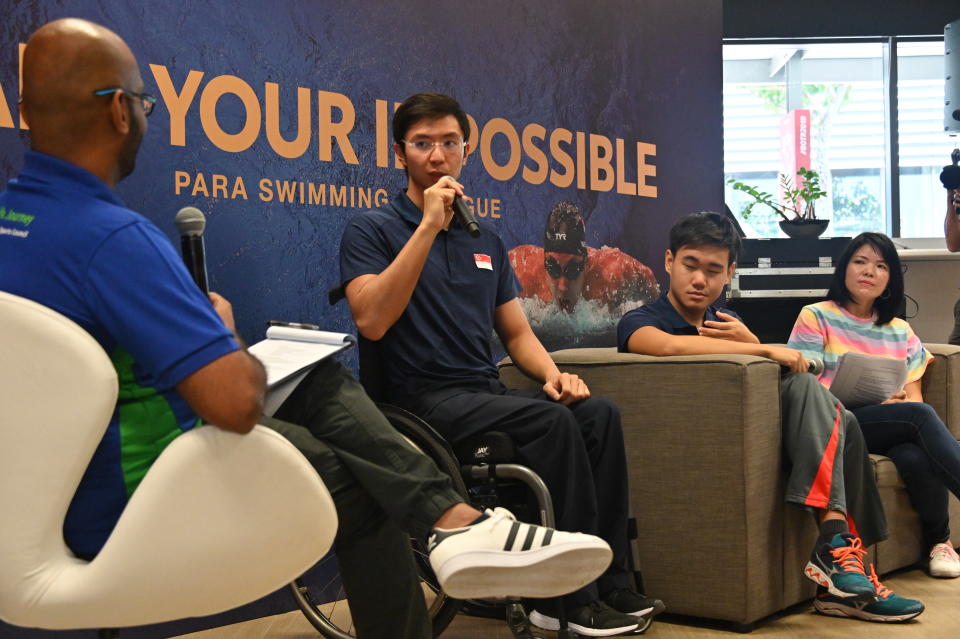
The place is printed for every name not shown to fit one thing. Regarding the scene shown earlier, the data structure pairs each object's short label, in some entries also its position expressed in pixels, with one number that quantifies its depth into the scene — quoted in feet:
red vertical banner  23.38
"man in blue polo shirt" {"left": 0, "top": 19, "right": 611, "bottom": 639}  4.31
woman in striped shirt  10.39
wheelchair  7.10
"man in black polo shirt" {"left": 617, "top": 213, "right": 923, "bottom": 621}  8.79
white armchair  4.16
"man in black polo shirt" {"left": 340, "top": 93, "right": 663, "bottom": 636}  7.48
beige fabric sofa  8.45
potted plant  17.46
